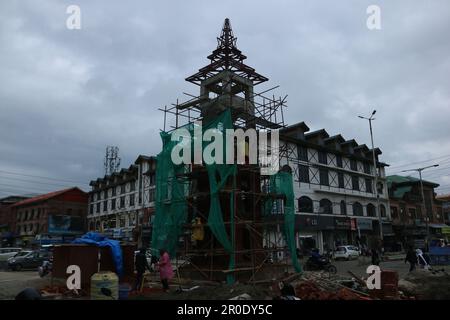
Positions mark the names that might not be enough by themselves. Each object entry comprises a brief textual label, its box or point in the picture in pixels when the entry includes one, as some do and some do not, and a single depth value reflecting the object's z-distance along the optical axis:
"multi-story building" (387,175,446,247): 52.50
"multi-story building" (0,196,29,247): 68.32
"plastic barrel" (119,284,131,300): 12.31
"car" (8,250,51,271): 27.97
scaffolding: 17.48
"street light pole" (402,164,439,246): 42.25
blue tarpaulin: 14.58
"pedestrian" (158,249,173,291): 13.95
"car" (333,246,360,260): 36.56
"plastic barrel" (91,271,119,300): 11.66
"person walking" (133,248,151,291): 13.95
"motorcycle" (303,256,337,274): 21.28
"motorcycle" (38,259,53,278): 19.78
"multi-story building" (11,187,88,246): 59.81
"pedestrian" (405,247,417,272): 20.14
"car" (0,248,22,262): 32.22
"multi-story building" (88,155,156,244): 47.97
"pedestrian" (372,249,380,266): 22.94
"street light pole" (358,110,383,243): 36.81
